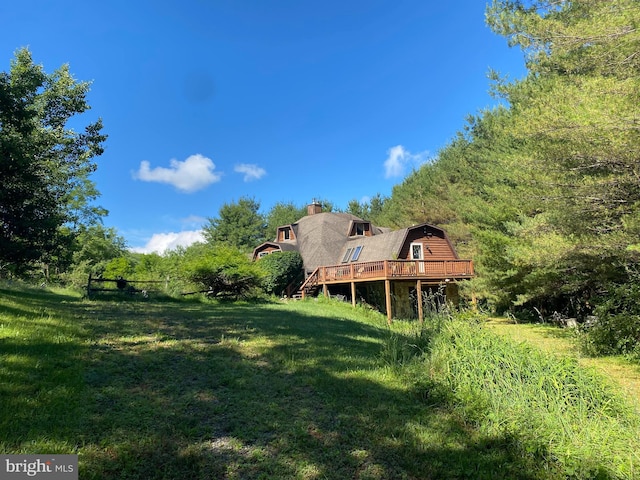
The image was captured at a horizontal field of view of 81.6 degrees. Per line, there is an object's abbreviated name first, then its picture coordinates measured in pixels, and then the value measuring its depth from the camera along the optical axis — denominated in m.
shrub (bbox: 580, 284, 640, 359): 7.95
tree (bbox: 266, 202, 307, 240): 44.03
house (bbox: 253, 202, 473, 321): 18.47
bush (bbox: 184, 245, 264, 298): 15.94
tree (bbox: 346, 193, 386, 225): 45.00
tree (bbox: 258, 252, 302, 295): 22.08
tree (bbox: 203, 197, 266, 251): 40.88
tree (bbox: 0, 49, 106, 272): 10.05
